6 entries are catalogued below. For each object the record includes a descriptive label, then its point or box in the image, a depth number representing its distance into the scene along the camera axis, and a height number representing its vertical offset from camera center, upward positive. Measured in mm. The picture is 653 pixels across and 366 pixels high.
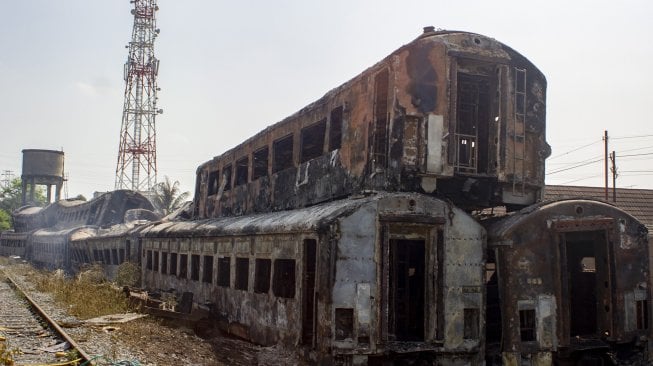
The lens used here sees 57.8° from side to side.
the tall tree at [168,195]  42019 +3260
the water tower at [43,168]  56000 +6478
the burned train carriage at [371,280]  8852 -585
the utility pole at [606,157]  26941 +4808
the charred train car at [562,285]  9539 -561
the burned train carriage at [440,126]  10508 +2285
